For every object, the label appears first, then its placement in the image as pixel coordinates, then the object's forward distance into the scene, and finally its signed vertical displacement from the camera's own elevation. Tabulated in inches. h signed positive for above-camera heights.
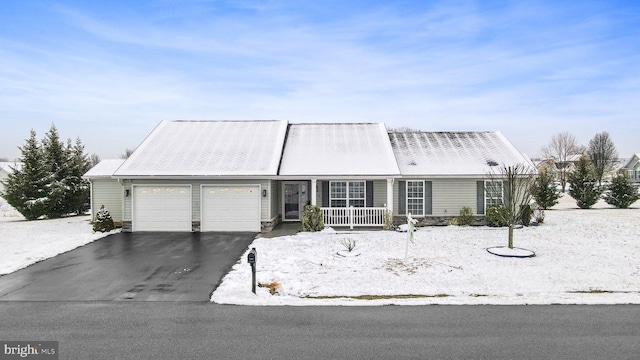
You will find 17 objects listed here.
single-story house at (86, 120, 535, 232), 623.2 -7.7
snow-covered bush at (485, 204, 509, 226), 627.9 -73.4
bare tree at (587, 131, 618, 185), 2327.8 +164.7
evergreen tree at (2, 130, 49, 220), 812.0 -23.5
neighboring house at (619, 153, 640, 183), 2487.7 +55.1
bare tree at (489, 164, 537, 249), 615.6 -11.2
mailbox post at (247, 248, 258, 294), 291.0 -73.2
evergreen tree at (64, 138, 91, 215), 871.7 -27.1
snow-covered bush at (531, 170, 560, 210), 955.3 -49.2
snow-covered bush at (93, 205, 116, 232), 620.4 -81.2
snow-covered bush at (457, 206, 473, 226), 646.5 -76.6
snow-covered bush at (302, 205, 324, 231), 602.9 -75.9
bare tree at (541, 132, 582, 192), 2613.2 +209.2
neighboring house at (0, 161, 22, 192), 1998.0 +34.3
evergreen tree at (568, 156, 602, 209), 970.7 -33.7
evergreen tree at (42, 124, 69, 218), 835.4 +12.1
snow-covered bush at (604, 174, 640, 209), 952.9 -49.4
